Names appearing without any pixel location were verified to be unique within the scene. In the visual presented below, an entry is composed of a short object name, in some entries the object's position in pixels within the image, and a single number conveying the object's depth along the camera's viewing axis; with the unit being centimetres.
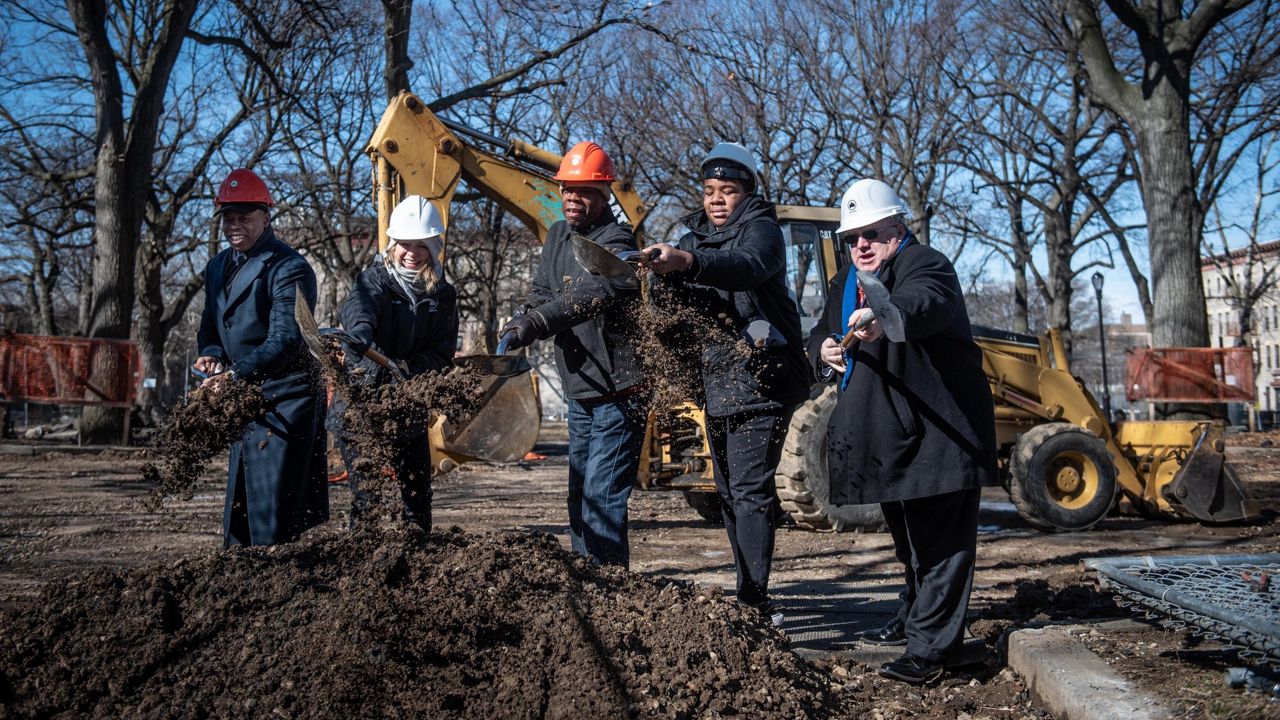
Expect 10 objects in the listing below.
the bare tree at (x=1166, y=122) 1483
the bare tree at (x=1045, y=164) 2439
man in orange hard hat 418
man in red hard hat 421
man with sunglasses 365
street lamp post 1870
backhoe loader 831
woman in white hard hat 446
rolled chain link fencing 291
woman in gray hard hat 414
